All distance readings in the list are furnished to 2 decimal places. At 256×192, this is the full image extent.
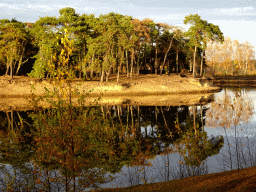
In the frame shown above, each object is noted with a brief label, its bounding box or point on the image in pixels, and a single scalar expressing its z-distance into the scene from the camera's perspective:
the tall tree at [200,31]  67.00
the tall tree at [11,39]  56.44
